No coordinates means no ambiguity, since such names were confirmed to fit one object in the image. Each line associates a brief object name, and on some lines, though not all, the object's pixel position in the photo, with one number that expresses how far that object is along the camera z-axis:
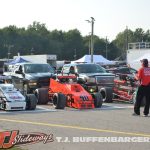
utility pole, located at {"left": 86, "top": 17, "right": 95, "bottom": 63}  53.87
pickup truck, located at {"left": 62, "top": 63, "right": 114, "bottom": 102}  21.18
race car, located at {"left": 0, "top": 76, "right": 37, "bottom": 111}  17.11
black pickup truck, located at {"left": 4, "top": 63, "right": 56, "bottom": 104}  20.07
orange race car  17.86
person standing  15.22
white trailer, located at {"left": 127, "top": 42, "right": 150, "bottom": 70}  58.22
